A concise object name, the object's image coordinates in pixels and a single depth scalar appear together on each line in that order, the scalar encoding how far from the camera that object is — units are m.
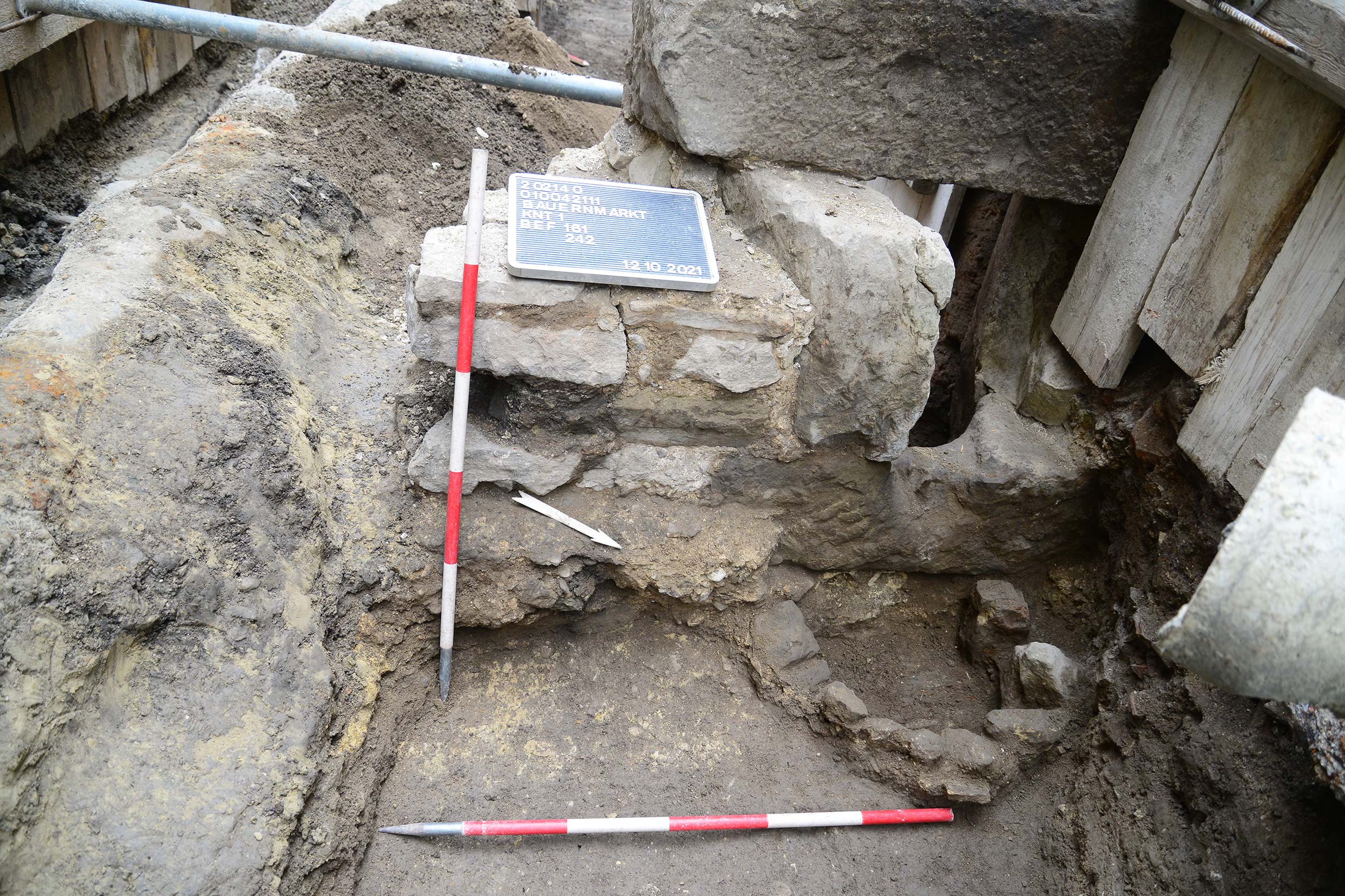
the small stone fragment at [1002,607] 2.95
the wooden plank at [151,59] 4.28
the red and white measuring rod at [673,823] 2.29
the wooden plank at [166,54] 4.46
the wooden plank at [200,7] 4.46
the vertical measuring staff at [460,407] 2.29
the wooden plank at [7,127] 3.30
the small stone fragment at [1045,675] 2.71
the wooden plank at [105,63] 3.83
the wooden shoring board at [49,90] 3.42
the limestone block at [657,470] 2.66
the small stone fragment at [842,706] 2.65
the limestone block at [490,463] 2.51
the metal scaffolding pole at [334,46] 3.16
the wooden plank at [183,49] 4.67
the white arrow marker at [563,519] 2.57
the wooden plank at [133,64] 4.11
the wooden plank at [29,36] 3.10
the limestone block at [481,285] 2.30
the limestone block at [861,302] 2.50
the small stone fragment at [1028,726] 2.62
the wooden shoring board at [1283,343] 2.13
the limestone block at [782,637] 2.76
